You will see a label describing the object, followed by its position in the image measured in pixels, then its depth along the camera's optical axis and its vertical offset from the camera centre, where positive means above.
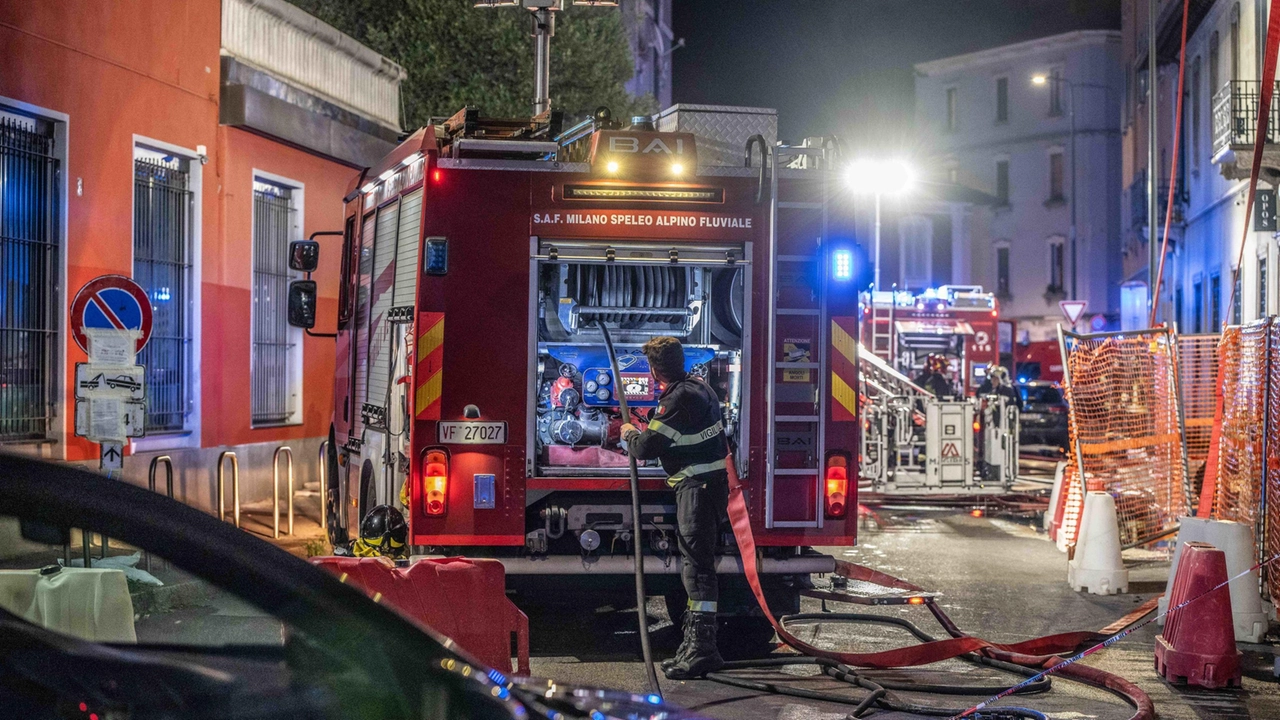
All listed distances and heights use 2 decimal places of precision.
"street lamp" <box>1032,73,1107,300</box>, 50.94 +10.49
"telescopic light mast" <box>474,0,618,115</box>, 13.02 +3.30
